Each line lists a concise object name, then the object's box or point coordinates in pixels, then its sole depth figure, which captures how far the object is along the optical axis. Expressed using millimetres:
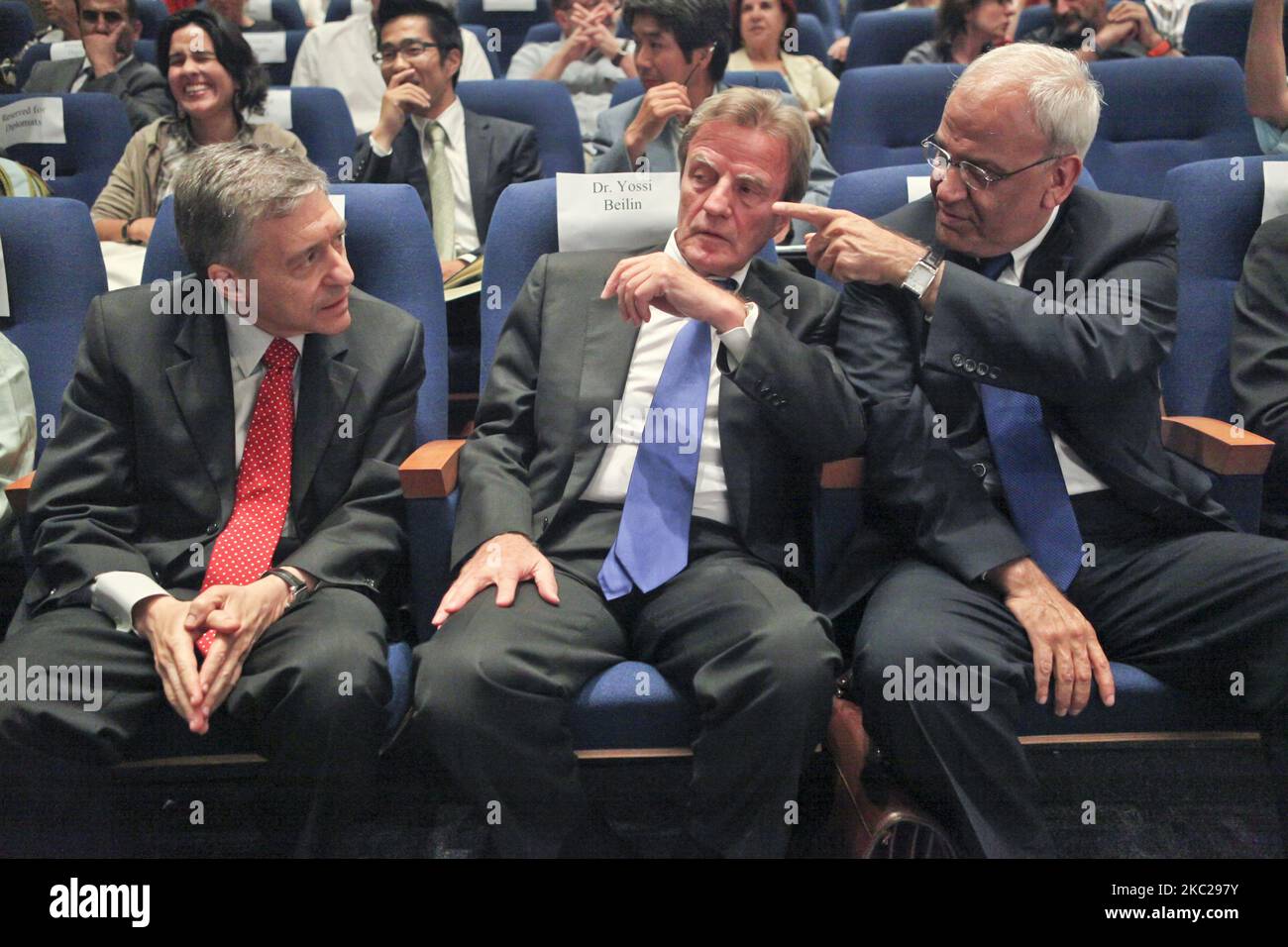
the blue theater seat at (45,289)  1993
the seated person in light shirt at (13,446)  1835
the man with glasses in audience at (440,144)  2859
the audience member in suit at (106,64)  3635
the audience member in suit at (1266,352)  1870
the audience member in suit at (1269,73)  2348
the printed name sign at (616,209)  1969
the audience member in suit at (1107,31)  3439
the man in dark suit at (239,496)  1513
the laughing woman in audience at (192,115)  2920
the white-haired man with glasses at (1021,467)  1520
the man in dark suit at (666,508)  1475
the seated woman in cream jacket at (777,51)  3797
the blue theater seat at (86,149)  3029
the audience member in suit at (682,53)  2795
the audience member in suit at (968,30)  3590
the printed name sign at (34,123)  2861
